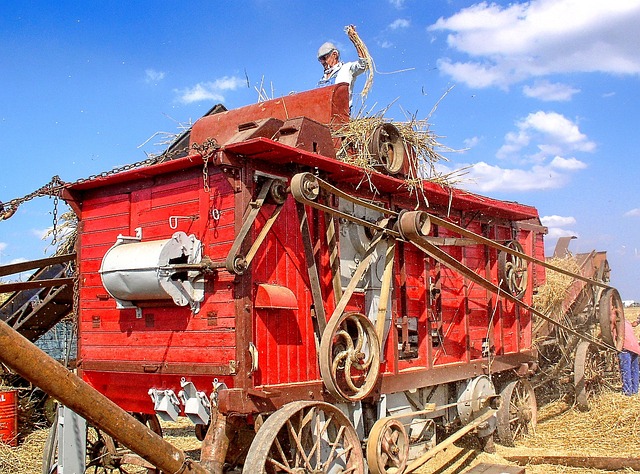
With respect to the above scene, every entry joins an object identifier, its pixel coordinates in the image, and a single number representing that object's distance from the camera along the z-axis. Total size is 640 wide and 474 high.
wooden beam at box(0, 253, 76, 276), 7.12
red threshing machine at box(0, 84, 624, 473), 5.66
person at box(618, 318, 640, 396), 11.70
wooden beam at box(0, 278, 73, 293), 7.07
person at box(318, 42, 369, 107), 8.47
